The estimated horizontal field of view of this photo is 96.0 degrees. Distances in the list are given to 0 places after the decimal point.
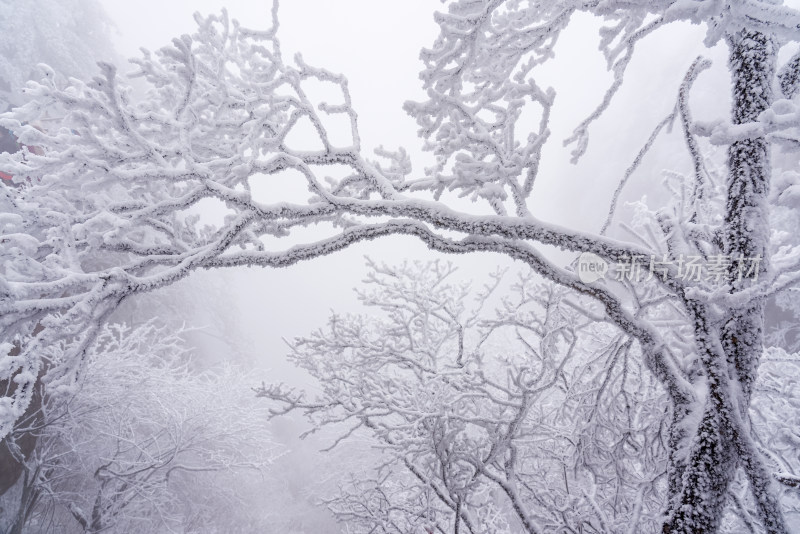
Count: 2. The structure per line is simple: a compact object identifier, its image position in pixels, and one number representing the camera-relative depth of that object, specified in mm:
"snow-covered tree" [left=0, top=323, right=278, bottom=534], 7938
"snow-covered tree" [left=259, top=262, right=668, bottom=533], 3150
